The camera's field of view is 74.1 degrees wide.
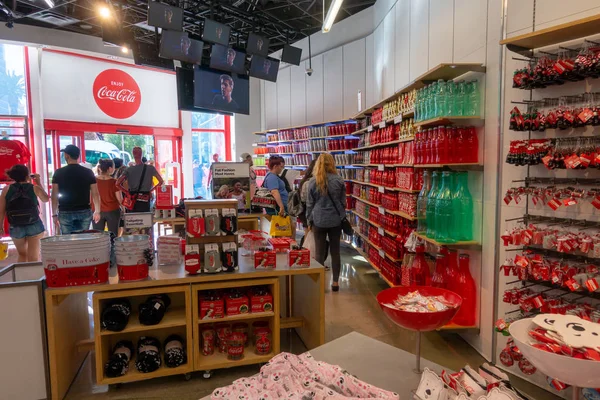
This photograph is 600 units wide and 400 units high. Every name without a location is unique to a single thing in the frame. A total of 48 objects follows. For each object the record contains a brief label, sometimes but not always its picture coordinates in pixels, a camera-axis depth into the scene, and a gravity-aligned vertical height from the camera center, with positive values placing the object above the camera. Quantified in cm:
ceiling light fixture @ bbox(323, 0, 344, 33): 449 +184
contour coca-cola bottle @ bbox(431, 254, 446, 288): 358 -97
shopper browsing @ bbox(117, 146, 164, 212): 598 -20
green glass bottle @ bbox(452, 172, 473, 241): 347 -37
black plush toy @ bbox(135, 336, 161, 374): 284 -135
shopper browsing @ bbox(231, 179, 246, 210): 476 -29
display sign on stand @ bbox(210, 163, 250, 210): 466 -15
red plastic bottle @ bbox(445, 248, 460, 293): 352 -94
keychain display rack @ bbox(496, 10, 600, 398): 231 +13
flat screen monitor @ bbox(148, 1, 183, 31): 639 +254
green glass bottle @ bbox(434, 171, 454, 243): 352 -39
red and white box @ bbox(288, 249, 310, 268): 311 -70
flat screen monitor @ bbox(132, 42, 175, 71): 849 +250
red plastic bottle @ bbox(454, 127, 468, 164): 340 +17
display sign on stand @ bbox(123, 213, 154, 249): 338 -44
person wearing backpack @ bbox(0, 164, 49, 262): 460 -47
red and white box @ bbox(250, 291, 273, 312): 301 -101
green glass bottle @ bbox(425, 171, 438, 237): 365 -37
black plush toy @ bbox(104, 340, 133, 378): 279 -136
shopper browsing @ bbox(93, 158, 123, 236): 575 -40
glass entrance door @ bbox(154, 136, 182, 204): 1184 +35
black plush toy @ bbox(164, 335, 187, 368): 290 -135
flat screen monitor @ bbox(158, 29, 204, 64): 684 +220
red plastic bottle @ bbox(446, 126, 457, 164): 345 +21
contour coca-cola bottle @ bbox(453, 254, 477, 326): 346 -112
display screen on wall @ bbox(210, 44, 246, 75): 784 +224
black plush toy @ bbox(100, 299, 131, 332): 276 -102
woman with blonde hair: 476 -41
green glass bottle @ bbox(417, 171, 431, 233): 384 -34
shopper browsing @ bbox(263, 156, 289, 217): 559 -17
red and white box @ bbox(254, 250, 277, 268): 301 -68
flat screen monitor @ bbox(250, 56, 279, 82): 873 +226
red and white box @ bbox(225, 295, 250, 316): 296 -101
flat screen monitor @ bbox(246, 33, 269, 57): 846 +268
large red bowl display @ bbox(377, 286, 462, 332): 167 -64
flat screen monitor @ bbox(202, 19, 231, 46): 738 +260
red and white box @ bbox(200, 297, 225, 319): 291 -102
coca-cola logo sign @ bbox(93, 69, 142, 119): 1035 +209
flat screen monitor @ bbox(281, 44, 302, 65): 883 +255
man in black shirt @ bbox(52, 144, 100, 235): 498 -27
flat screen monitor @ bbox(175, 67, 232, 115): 845 +175
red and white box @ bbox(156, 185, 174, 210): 471 -32
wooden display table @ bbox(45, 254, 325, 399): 270 -110
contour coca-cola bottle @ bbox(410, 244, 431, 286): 401 -105
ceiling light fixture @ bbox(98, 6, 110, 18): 686 +279
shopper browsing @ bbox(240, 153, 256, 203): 862 +28
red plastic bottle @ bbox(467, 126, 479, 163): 338 +18
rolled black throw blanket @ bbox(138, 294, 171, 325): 284 -101
